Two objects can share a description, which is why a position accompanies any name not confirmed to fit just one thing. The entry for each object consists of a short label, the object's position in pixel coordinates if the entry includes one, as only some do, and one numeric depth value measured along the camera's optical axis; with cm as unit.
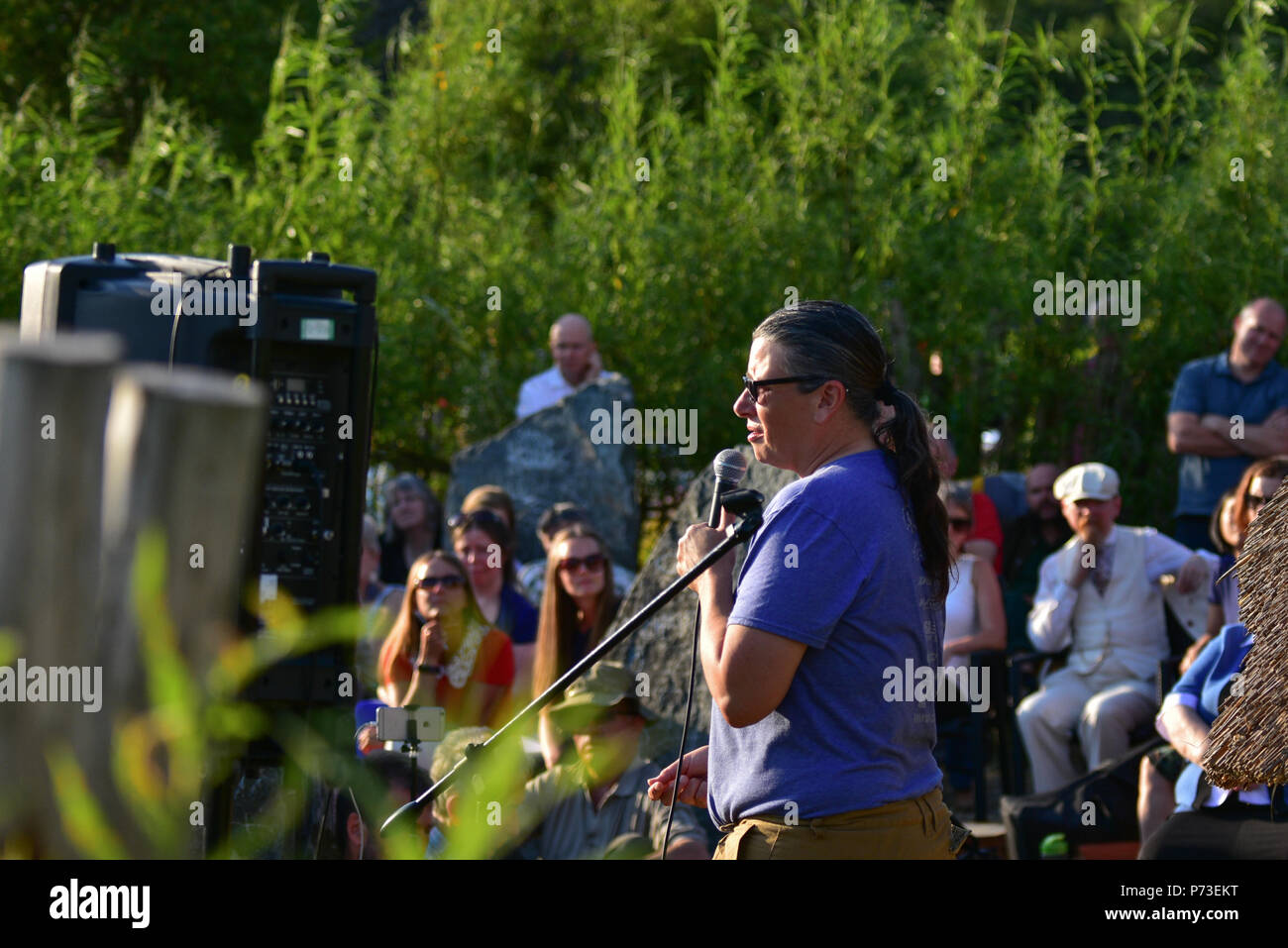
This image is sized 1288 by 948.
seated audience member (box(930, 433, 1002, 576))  1494
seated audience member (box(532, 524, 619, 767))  1237
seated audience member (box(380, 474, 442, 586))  1605
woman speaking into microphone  517
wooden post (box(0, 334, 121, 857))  219
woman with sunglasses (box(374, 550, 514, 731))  1205
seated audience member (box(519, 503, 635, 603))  1407
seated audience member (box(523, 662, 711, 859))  1066
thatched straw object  779
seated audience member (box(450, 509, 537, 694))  1405
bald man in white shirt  1719
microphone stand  542
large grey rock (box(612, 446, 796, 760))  1252
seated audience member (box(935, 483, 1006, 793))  1420
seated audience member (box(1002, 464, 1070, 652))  1552
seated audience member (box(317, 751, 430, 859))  952
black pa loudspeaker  940
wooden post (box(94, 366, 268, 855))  218
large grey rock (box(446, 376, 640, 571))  1717
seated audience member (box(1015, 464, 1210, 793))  1368
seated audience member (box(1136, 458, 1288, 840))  1118
